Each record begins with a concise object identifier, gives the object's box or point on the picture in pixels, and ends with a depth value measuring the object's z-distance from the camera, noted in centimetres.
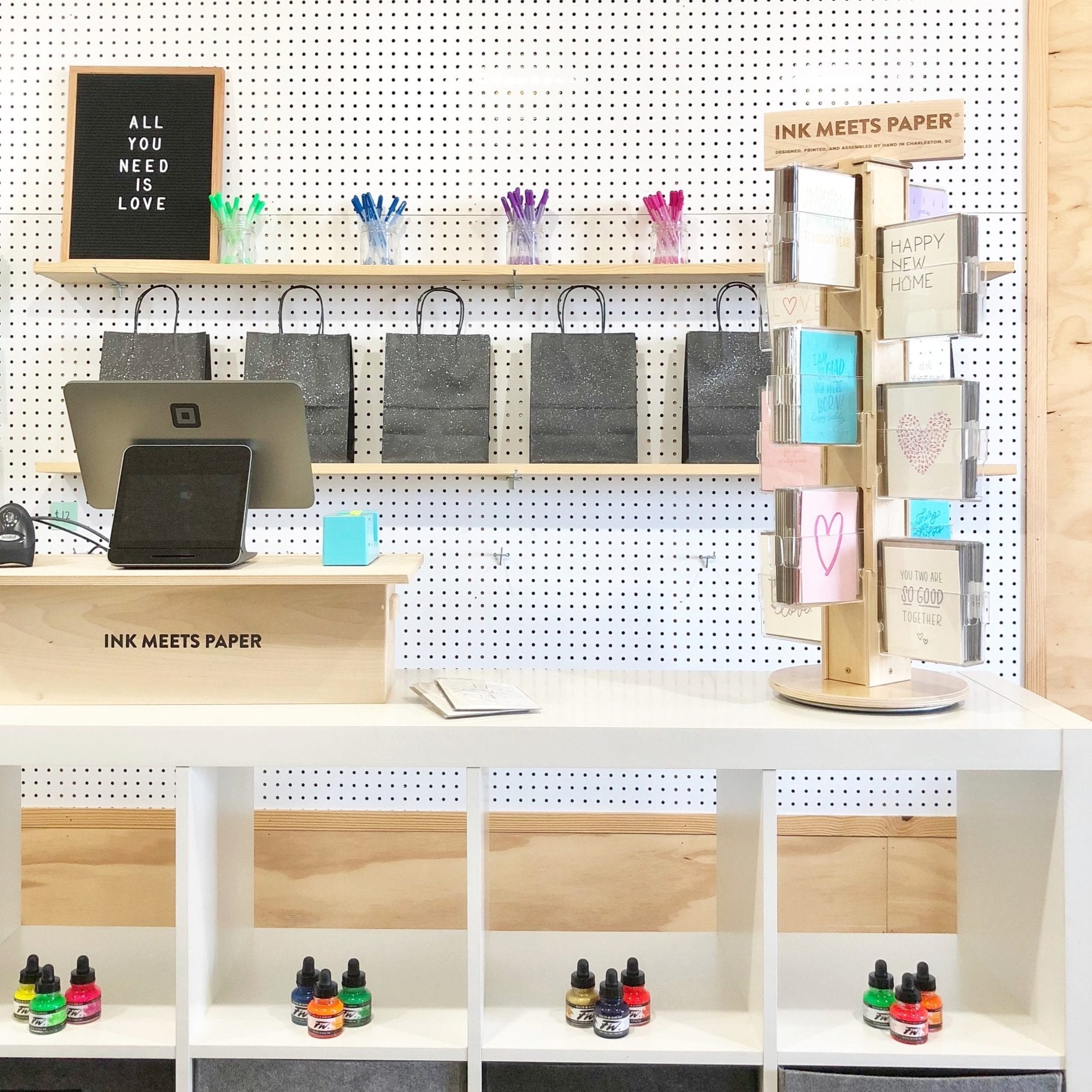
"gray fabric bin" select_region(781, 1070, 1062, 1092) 136
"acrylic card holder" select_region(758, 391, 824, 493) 164
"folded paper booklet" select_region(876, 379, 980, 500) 140
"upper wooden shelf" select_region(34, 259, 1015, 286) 238
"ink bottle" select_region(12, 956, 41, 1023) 148
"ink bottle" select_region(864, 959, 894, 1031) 145
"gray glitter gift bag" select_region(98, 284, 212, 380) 247
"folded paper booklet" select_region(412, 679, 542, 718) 144
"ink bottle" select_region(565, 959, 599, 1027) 146
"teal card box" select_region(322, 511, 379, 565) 157
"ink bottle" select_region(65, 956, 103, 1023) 147
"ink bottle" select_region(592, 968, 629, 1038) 142
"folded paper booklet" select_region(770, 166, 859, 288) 145
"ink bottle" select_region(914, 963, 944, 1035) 143
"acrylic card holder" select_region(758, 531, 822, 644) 160
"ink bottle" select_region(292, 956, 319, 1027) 147
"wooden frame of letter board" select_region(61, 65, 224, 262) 254
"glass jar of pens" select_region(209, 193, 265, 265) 246
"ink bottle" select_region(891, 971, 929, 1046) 140
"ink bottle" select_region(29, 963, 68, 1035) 144
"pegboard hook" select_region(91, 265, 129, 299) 253
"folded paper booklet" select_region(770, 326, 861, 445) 146
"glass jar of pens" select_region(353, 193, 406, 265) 244
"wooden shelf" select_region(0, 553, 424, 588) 150
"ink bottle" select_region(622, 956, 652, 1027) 146
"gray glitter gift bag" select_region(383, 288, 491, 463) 245
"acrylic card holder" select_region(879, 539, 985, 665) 141
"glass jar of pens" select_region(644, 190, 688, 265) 245
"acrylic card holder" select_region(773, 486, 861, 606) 147
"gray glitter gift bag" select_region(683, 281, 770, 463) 243
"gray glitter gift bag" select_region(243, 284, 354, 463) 245
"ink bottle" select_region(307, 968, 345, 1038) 142
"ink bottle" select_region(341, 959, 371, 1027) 145
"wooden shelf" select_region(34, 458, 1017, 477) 236
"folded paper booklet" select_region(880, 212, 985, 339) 139
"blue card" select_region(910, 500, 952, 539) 161
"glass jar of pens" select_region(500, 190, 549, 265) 244
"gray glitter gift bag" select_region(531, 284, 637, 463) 245
